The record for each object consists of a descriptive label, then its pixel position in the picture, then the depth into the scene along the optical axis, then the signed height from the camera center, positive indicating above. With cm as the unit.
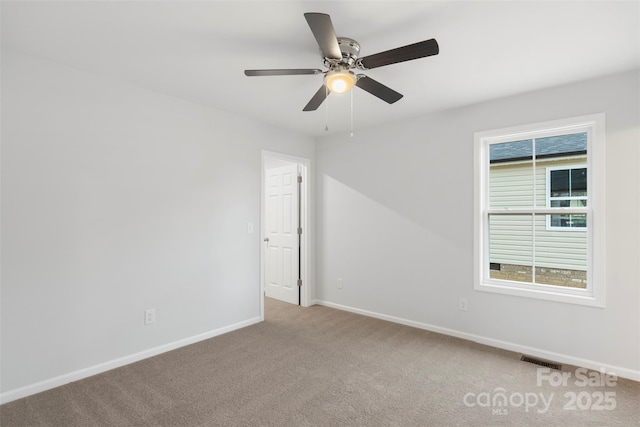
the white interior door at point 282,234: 469 -31
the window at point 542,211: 271 +3
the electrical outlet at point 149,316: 290 -95
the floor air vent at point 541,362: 272 -132
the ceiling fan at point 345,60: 162 +91
